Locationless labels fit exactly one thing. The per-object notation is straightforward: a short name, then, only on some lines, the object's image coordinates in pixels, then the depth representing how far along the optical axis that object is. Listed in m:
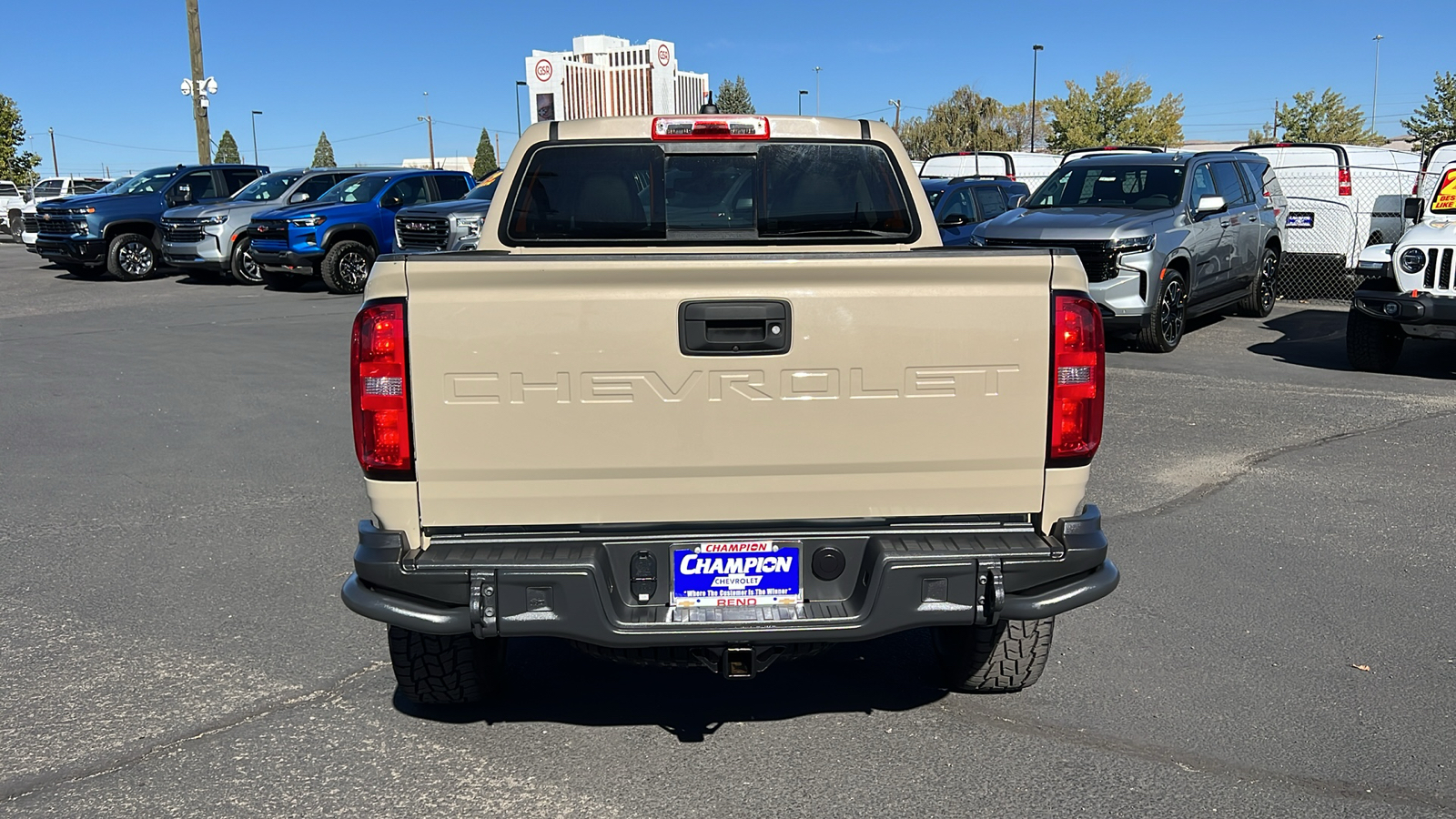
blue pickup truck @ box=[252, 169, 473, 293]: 18.25
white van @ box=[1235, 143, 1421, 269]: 16.64
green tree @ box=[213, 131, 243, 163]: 98.94
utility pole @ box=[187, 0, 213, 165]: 30.41
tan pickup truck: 3.25
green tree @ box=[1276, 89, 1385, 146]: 61.03
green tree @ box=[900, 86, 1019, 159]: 64.56
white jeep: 10.29
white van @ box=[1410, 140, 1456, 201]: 11.66
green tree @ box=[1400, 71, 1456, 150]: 51.97
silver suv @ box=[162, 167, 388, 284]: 19.91
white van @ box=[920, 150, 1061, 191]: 25.83
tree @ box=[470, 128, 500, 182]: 82.04
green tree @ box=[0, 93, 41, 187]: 48.44
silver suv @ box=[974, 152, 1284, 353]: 11.80
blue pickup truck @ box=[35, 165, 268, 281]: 20.91
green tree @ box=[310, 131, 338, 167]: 114.56
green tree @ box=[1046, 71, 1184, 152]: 57.72
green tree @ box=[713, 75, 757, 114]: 66.81
